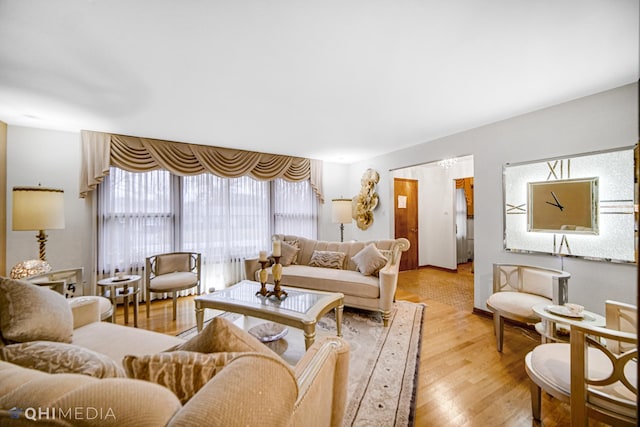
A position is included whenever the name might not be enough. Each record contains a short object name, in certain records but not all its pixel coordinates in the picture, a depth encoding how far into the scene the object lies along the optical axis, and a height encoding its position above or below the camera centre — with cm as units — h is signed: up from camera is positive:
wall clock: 212 +5
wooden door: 525 -6
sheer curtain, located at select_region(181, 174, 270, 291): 392 -14
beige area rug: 154 -124
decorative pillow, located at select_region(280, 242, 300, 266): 367 -60
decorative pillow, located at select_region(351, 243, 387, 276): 306 -60
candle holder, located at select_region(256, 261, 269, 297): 244 -73
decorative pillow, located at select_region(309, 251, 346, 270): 359 -68
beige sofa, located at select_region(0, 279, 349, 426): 47 -38
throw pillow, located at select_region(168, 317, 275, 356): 74 -39
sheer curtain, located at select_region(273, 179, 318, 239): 473 +9
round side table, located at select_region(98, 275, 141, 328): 255 -75
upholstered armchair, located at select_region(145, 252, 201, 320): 293 -77
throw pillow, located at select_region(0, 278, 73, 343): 100 -43
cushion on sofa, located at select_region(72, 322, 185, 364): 140 -76
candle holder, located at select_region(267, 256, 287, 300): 243 -63
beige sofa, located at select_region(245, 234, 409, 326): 280 -79
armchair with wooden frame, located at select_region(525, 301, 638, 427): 106 -82
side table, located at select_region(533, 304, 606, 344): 163 -73
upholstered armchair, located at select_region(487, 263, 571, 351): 206 -78
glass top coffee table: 197 -82
